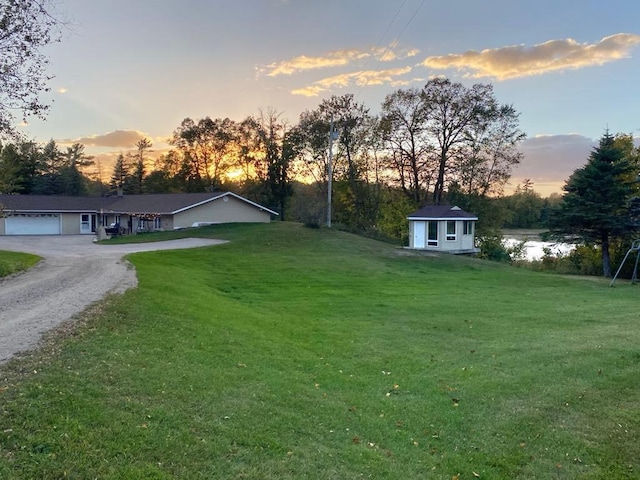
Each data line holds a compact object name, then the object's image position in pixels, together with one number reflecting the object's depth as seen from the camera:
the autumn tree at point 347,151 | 45.12
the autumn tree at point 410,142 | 39.47
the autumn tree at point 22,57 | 11.56
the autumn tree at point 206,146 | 53.50
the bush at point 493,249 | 37.84
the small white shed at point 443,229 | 30.83
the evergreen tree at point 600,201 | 28.06
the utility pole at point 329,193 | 33.85
